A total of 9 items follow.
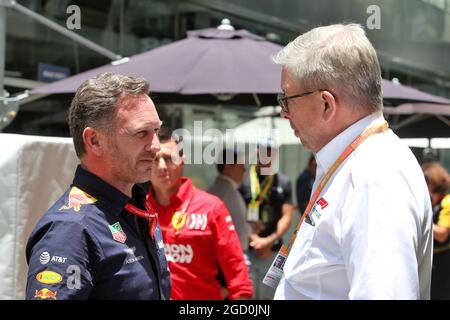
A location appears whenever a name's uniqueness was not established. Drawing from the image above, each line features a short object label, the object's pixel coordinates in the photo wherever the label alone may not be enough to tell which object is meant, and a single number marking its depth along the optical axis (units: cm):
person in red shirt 384
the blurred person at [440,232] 582
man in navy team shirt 186
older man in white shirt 149
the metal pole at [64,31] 478
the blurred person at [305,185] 770
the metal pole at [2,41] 371
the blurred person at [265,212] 626
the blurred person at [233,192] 563
